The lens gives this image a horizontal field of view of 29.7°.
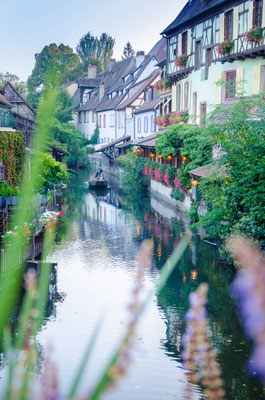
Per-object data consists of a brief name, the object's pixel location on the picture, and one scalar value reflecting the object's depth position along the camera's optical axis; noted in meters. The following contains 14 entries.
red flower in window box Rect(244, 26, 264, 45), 22.11
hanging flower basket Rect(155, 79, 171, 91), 37.21
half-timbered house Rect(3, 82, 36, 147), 41.28
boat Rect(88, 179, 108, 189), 42.35
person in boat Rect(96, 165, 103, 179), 44.12
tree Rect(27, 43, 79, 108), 69.69
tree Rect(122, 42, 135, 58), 108.94
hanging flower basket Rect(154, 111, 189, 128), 33.16
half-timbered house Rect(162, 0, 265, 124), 23.23
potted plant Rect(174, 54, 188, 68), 32.16
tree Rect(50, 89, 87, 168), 57.19
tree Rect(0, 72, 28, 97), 80.79
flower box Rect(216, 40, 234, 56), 25.08
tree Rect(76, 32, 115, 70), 105.06
